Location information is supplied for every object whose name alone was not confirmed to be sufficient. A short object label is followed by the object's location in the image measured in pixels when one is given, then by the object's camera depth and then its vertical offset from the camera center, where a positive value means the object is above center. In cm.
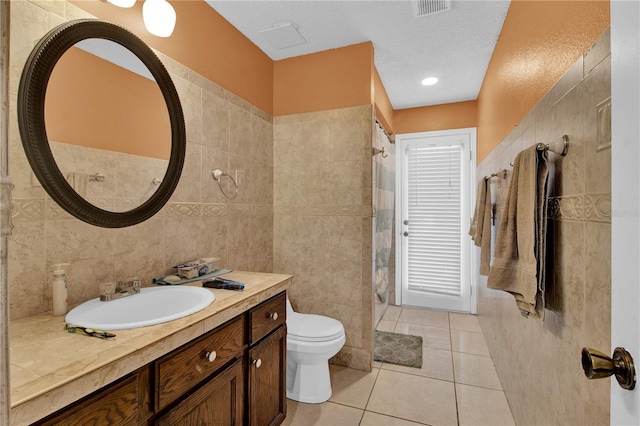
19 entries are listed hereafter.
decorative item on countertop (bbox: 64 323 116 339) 85 -35
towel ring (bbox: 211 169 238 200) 186 +22
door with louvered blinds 346 -4
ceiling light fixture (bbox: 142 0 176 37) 139 +92
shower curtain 272 +1
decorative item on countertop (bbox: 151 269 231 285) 143 -33
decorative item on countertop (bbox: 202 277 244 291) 137 -33
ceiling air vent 185 +130
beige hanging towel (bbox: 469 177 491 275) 189 -7
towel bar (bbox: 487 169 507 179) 183 +25
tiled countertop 61 -36
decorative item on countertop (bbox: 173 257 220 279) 153 -29
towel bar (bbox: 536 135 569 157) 107 +25
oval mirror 106 +37
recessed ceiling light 292 +131
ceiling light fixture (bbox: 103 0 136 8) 127 +89
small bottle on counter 105 -28
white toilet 184 -90
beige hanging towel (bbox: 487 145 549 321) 114 -10
